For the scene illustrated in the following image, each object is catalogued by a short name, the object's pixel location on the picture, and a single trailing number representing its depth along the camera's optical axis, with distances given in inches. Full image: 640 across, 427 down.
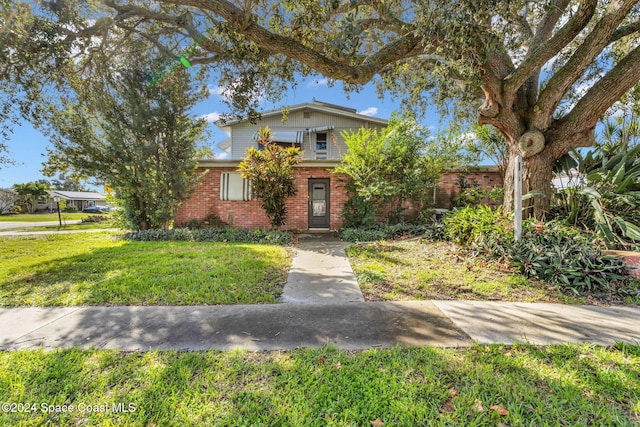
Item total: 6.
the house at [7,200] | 1256.8
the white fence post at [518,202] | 190.9
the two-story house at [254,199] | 391.2
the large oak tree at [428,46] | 160.2
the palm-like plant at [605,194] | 188.1
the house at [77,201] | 1429.6
